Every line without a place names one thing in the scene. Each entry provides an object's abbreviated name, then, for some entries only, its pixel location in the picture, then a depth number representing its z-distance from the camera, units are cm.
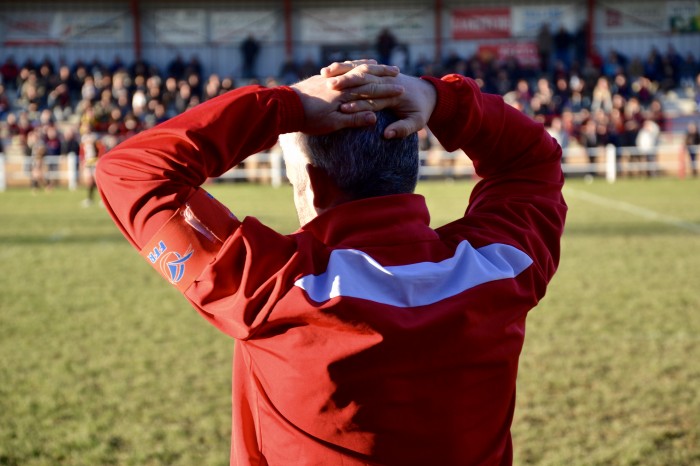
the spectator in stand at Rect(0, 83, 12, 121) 3375
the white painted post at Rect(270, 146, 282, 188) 2670
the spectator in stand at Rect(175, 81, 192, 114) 3144
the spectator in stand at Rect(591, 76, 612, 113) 3275
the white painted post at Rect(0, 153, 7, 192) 2697
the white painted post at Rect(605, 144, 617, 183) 2667
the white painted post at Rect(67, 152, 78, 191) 2653
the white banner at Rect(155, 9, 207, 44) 3859
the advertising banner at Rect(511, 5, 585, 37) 3800
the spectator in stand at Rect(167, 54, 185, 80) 3594
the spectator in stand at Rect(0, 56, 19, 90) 3572
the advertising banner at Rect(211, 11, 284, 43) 3875
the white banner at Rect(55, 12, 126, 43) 3825
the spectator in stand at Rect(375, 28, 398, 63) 3675
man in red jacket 164
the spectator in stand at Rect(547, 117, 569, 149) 2705
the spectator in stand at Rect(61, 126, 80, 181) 2858
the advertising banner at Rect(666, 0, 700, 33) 3819
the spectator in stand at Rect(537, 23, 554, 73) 3662
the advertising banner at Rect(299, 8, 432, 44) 3825
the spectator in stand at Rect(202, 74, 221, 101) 3143
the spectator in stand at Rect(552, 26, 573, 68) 3712
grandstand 3297
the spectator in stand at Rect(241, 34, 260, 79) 3741
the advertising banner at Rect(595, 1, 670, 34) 3856
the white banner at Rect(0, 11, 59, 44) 3788
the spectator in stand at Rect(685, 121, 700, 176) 2769
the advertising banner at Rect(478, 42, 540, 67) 3772
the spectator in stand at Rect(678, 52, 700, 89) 3581
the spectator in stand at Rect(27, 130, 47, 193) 2622
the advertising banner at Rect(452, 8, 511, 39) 3806
